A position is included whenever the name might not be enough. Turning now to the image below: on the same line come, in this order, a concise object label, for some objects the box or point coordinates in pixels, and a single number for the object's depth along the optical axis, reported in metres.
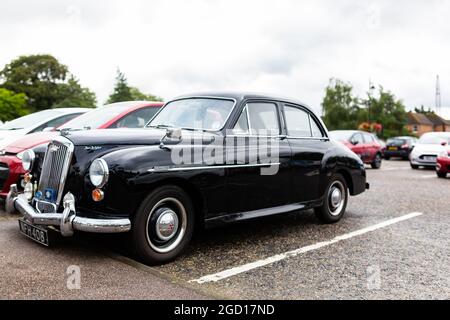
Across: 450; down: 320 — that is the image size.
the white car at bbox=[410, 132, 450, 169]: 17.33
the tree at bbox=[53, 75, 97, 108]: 61.44
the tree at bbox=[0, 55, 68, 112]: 62.47
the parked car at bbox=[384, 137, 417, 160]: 27.25
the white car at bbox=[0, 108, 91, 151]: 8.14
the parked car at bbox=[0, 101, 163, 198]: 6.28
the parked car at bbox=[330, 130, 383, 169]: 17.60
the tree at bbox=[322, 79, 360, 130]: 72.06
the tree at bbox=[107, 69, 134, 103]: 68.25
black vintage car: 4.14
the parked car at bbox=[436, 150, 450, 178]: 13.79
